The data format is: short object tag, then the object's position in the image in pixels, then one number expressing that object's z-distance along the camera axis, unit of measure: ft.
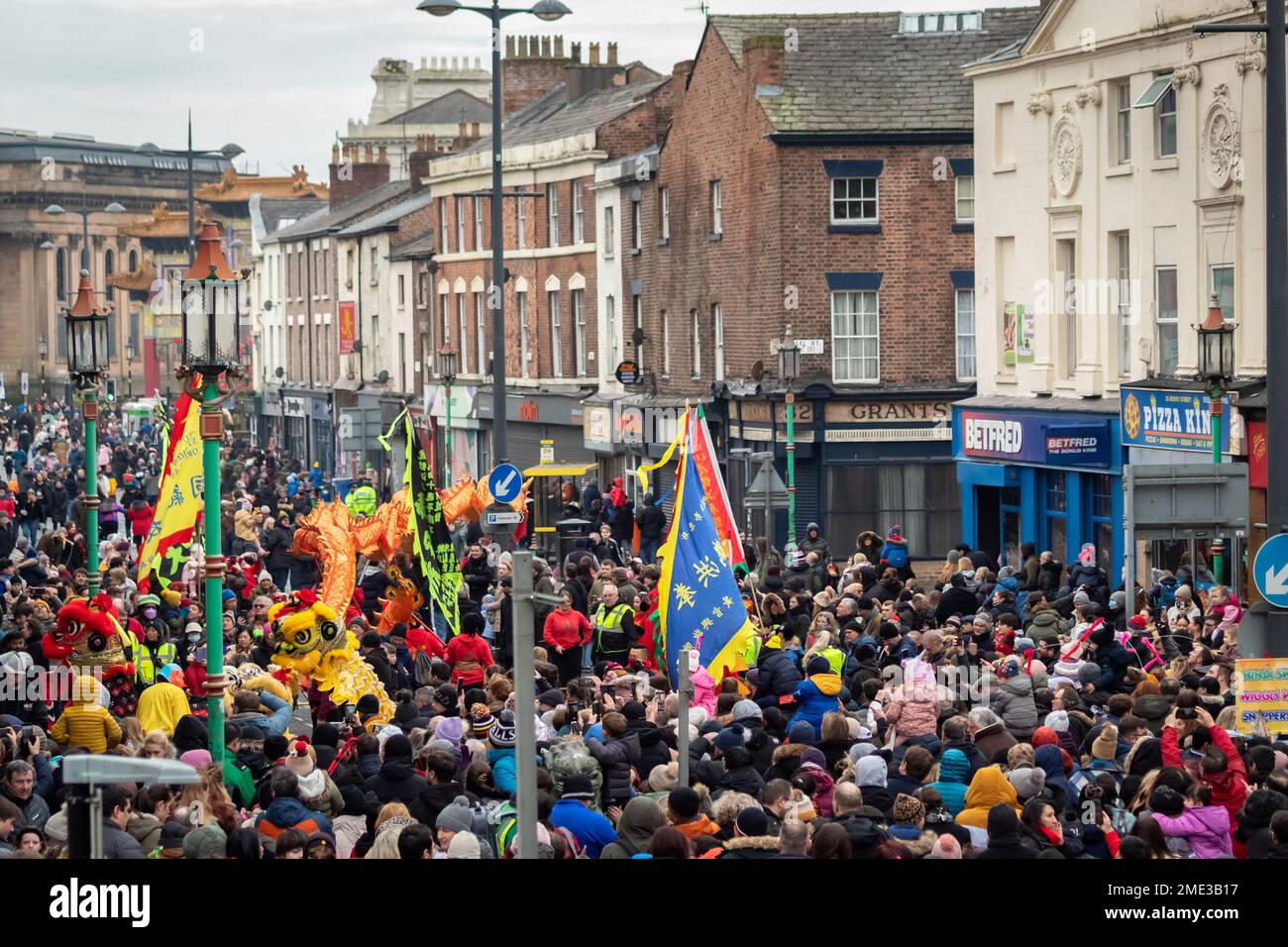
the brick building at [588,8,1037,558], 125.18
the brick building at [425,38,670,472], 161.17
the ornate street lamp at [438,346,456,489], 140.77
